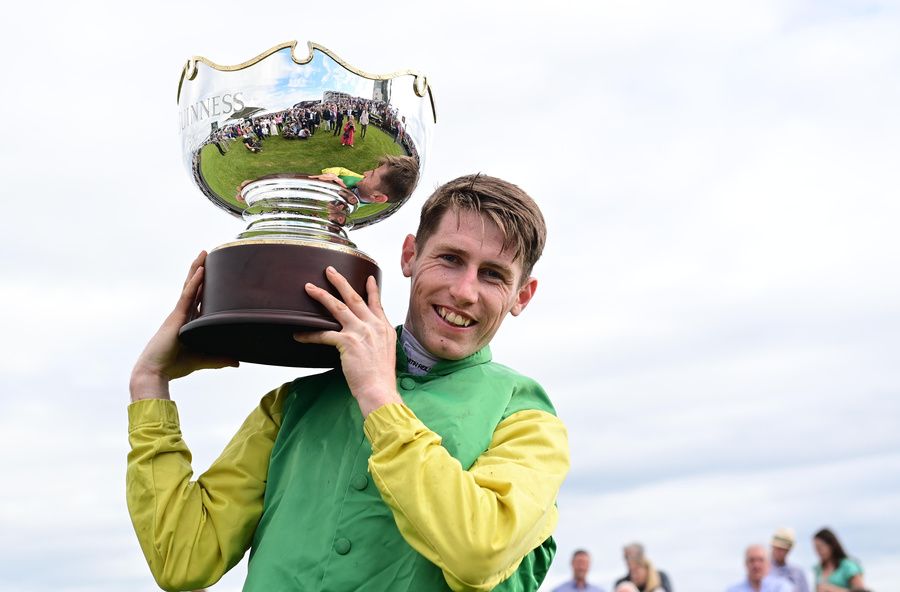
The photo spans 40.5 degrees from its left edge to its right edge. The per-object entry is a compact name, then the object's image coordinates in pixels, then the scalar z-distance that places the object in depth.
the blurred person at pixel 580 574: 10.72
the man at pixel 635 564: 10.63
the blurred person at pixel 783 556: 10.39
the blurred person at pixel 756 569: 10.30
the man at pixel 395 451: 2.96
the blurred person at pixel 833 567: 9.79
